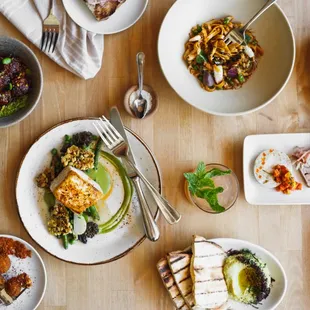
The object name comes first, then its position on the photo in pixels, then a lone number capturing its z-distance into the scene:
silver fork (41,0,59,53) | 1.82
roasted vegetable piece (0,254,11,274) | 1.83
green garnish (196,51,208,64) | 1.82
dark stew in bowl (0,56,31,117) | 1.76
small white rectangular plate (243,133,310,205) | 1.85
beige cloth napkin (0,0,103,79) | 1.82
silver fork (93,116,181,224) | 1.79
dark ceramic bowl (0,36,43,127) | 1.75
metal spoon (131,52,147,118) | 1.84
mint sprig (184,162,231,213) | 1.75
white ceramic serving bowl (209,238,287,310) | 1.85
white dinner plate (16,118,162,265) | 1.84
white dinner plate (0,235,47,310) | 1.86
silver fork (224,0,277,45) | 1.82
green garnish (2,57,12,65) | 1.76
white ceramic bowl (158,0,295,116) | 1.78
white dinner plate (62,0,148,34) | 1.80
